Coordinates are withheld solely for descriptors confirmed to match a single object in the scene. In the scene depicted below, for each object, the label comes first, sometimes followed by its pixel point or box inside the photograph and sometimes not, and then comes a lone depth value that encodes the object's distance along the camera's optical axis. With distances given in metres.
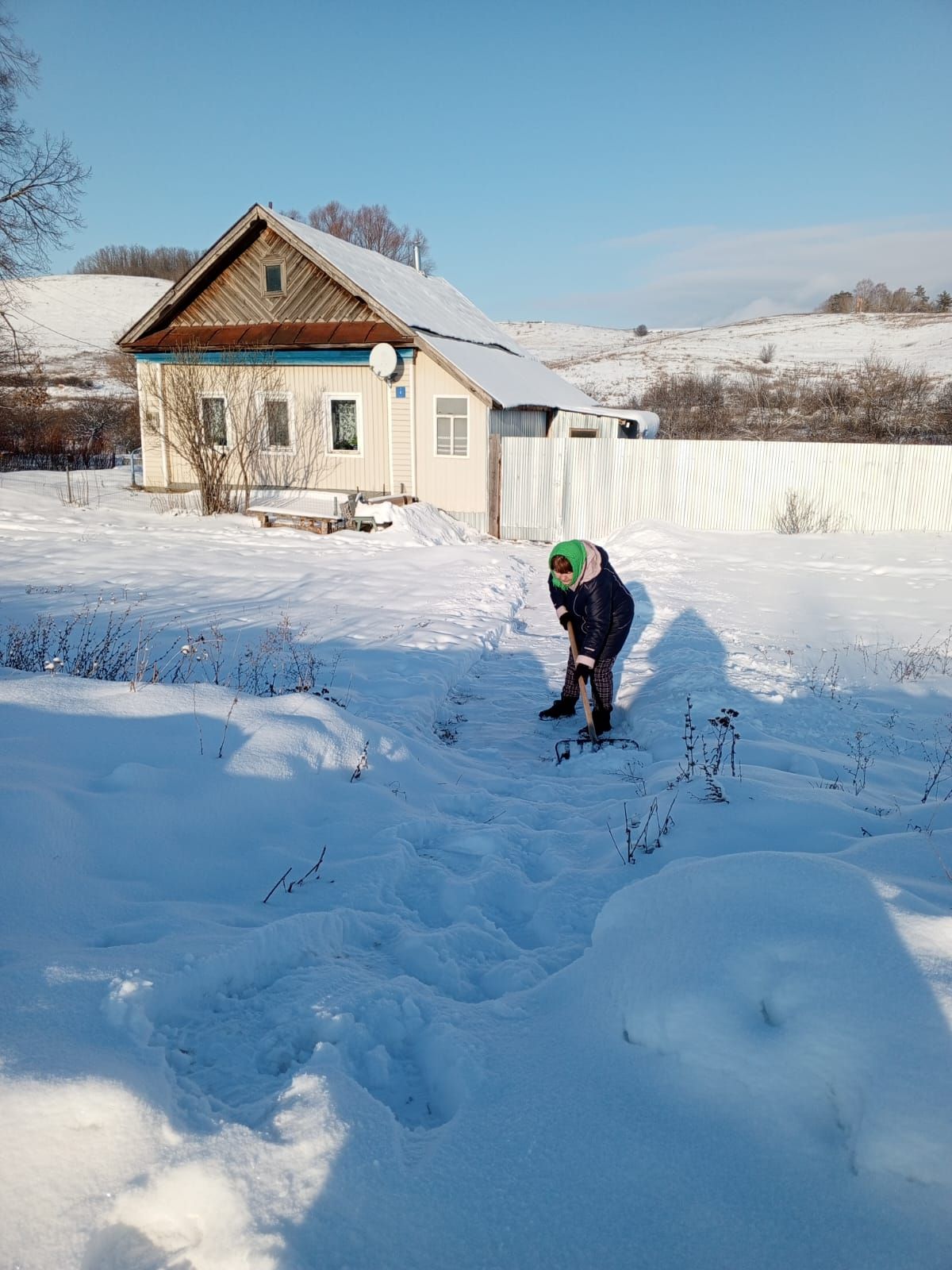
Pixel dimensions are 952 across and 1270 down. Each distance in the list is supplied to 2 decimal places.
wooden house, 16.44
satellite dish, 16.12
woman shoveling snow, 5.91
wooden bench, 15.86
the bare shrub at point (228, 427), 16.39
